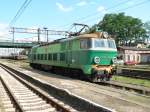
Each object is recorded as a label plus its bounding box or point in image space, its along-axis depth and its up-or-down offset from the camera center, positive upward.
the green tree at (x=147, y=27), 53.40 +10.14
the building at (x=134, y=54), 32.74 +0.62
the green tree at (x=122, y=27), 47.21 +9.23
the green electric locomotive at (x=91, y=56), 10.05 +0.08
